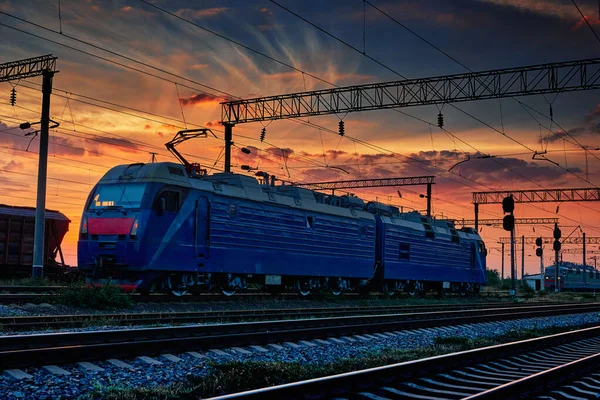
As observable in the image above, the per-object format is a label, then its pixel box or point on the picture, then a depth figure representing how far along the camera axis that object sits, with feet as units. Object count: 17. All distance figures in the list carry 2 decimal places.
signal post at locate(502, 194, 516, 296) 95.50
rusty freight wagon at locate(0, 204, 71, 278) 95.20
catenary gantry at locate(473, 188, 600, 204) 186.80
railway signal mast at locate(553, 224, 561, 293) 196.85
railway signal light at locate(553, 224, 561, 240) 196.75
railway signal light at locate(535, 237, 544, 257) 226.95
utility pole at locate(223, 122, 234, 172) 103.38
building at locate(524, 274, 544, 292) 318.43
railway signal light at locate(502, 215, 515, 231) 95.40
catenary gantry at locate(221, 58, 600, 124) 94.12
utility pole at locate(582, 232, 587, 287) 268.41
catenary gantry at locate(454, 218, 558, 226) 247.38
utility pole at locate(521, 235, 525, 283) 303.48
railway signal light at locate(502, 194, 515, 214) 96.12
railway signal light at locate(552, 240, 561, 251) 197.67
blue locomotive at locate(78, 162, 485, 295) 66.54
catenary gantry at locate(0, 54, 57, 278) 82.74
